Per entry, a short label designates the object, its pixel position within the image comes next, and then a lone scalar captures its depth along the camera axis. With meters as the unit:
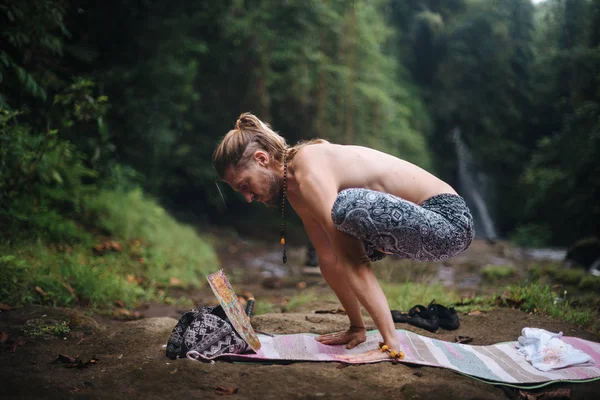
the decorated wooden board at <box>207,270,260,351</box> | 2.39
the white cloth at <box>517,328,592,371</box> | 2.48
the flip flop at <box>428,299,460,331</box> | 3.16
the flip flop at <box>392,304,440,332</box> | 3.10
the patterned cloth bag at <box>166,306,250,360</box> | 2.41
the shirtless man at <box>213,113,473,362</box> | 2.34
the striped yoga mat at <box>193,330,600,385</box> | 2.34
